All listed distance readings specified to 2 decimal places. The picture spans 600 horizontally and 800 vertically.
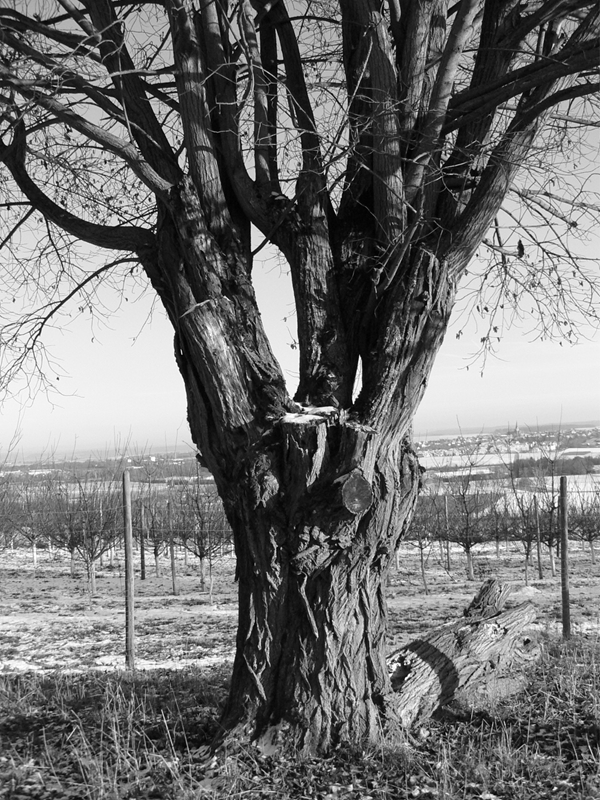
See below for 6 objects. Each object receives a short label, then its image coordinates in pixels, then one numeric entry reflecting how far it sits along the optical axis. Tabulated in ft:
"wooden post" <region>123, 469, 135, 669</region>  19.48
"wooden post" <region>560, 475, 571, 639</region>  22.48
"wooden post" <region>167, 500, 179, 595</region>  56.88
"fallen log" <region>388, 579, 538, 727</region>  11.94
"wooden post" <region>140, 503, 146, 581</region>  59.06
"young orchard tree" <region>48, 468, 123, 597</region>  56.13
